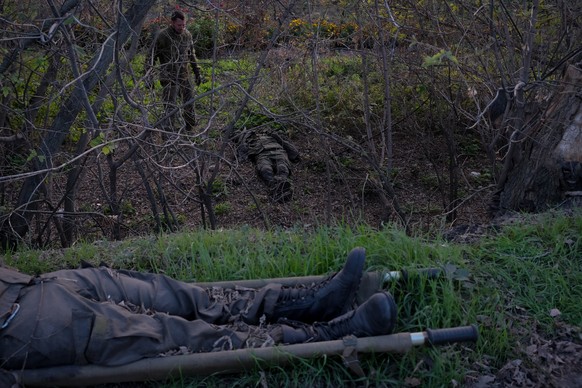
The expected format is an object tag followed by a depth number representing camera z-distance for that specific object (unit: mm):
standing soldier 6953
